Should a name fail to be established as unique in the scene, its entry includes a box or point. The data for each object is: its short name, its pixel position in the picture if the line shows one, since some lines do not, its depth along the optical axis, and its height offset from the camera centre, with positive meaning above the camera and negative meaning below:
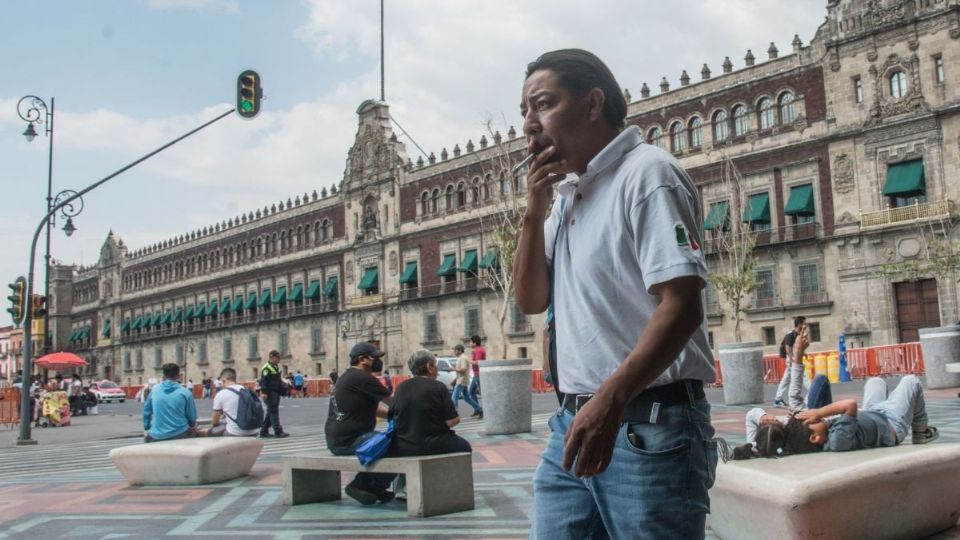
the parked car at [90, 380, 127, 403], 48.97 -0.80
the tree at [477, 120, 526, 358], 37.94 +6.87
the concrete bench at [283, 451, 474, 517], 6.27 -0.78
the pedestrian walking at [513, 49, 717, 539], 1.99 +0.10
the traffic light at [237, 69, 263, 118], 15.43 +4.78
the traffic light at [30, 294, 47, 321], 17.39 +1.44
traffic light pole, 16.16 +0.10
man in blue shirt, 9.31 -0.39
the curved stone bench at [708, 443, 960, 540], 3.81 -0.66
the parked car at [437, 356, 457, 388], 27.25 -0.25
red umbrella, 32.78 +0.69
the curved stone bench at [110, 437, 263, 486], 8.26 -0.79
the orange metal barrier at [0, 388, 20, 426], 22.97 -0.63
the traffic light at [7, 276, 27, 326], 17.12 +1.58
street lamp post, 20.03 +5.69
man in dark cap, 7.02 -0.37
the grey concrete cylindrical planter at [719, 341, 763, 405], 14.28 -0.35
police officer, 14.31 -0.26
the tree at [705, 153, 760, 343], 29.86 +3.45
